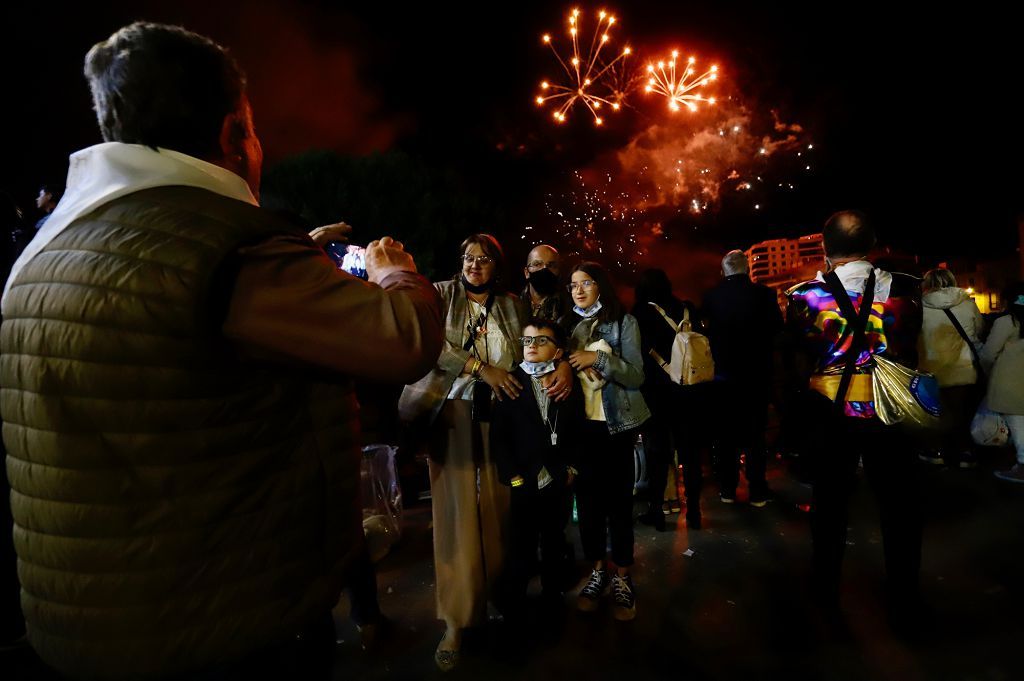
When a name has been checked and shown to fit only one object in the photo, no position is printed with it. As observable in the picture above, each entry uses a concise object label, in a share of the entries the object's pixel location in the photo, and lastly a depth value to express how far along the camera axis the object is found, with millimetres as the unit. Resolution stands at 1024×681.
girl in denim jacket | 3678
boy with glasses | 3424
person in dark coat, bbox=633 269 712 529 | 5242
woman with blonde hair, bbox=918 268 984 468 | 6422
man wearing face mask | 3957
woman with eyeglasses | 3387
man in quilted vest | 1142
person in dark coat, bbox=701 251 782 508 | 5574
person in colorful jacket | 3297
